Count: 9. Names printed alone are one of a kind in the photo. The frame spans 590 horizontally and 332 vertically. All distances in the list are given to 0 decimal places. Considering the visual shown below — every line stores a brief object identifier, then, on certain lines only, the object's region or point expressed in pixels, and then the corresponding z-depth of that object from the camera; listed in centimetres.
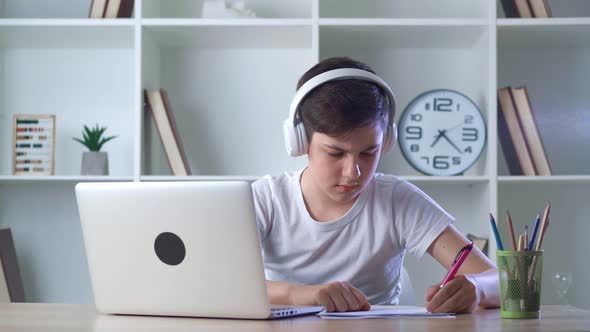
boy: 172
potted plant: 285
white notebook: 134
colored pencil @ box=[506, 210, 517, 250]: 141
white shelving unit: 300
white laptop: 126
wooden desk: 118
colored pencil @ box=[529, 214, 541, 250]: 138
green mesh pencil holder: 134
